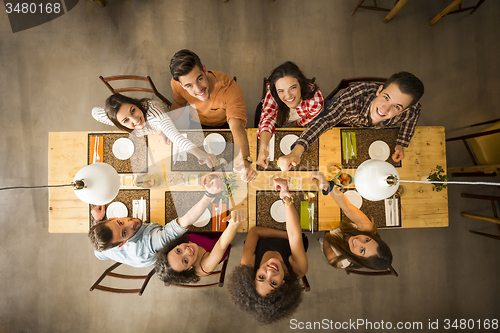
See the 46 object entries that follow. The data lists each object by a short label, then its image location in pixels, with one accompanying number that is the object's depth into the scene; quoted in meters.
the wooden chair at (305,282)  1.94
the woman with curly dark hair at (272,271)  1.72
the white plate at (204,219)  2.11
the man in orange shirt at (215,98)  1.62
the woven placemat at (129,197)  2.15
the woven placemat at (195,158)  2.15
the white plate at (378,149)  2.10
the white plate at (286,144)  2.11
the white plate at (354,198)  2.07
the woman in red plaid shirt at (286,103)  1.66
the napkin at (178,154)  2.16
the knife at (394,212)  2.09
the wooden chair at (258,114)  2.19
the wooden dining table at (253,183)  2.09
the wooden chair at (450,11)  2.66
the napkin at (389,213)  2.09
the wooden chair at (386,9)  2.71
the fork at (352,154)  2.11
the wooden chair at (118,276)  2.08
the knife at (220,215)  2.12
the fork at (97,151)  2.15
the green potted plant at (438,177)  1.96
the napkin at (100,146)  2.16
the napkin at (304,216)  2.10
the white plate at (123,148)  2.16
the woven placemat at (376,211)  2.09
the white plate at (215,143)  2.14
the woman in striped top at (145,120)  1.84
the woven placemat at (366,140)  2.11
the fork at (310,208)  2.09
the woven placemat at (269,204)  2.11
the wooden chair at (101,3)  2.98
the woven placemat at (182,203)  2.12
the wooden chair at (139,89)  2.16
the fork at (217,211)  2.12
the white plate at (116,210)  2.12
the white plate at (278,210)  2.09
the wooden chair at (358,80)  2.05
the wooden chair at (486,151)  2.22
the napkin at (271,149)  2.11
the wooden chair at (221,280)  1.94
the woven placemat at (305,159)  2.12
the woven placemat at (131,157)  2.16
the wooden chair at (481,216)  2.29
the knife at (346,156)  2.11
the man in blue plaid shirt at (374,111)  1.50
